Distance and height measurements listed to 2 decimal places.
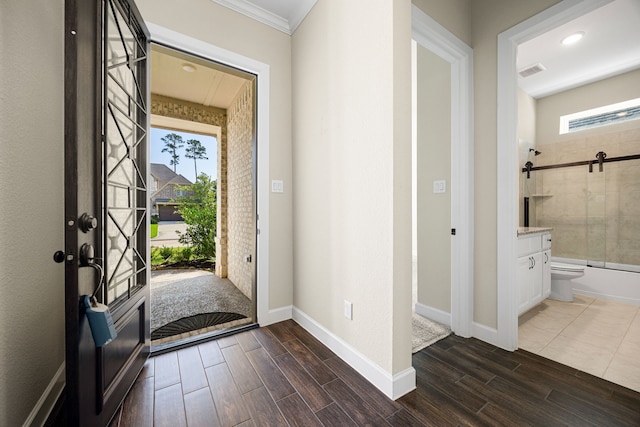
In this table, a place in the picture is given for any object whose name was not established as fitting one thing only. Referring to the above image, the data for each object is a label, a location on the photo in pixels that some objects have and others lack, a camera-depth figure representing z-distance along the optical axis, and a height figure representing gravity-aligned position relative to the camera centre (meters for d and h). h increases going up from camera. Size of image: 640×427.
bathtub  2.89 -0.89
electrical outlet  1.72 -0.68
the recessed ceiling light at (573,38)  2.83 +1.99
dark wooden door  0.93 +0.06
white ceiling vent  3.48 +2.00
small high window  3.55 +1.44
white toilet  2.89 -0.82
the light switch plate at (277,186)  2.37 +0.24
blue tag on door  0.96 -0.43
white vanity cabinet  2.25 -0.56
